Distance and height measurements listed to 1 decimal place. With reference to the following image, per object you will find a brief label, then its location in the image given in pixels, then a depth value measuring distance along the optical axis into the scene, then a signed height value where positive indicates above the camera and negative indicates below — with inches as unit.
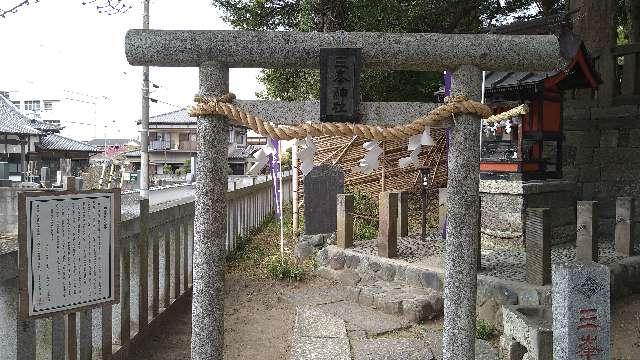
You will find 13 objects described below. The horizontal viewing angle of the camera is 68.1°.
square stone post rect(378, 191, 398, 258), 298.8 -36.5
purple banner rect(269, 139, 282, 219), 392.1 -3.7
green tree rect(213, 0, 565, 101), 456.4 +150.2
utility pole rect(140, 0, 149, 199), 559.2 +32.9
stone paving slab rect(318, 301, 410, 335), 228.1 -78.0
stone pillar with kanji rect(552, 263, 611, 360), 117.9 -35.8
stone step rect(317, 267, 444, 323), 240.2 -71.4
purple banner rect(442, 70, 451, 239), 277.2 +49.0
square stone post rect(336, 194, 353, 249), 330.0 -39.3
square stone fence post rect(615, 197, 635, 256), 273.1 -35.5
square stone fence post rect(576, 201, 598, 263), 247.1 -33.1
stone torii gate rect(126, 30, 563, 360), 130.6 +17.6
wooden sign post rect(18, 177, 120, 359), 116.0 -23.1
